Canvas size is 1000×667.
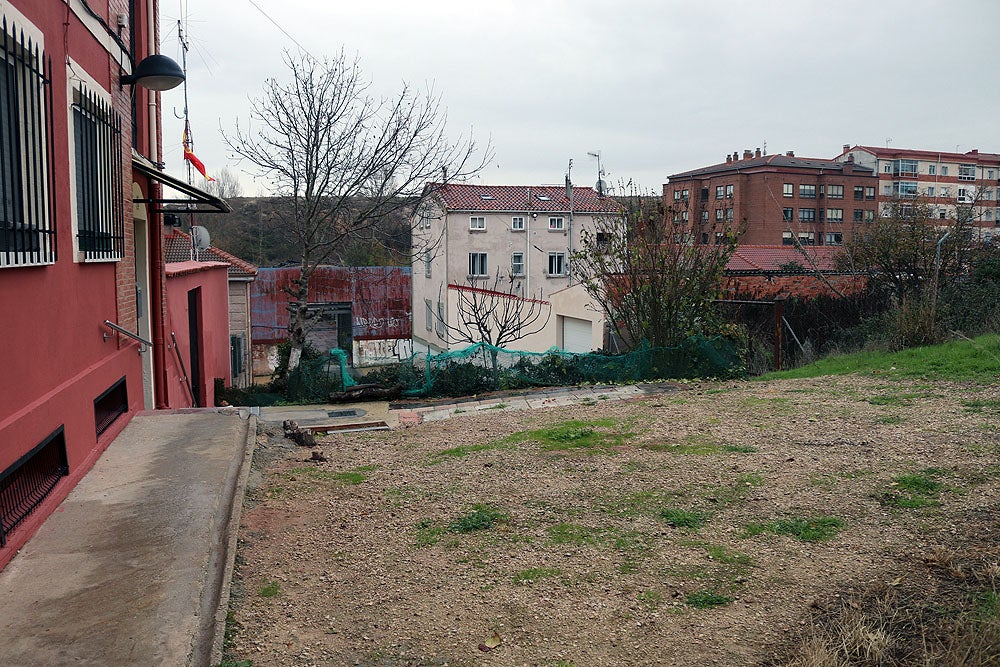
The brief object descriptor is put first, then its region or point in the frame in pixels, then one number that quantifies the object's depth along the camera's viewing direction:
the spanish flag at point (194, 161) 15.71
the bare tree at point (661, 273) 15.82
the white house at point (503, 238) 39.19
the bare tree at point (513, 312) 27.28
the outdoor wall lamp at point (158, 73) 7.50
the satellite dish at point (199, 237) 16.64
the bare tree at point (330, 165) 21.45
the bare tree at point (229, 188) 53.56
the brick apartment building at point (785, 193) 58.78
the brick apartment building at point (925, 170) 67.25
